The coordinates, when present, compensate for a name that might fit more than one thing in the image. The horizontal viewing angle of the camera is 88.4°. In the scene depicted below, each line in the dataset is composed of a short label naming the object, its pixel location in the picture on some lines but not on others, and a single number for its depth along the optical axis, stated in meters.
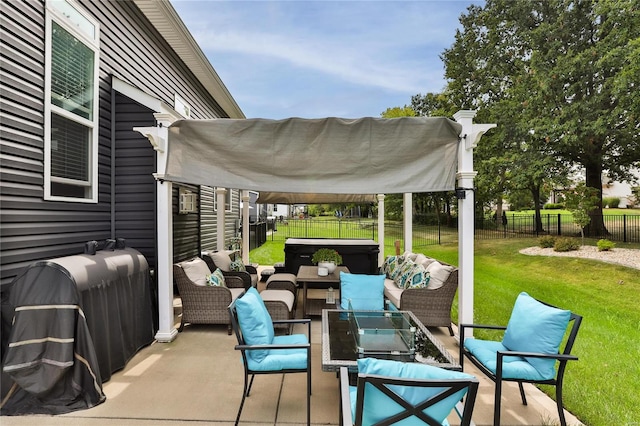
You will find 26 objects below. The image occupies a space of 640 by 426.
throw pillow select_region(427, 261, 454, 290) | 4.82
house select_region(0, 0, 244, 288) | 3.34
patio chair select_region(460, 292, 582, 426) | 2.55
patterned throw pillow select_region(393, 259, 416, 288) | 5.50
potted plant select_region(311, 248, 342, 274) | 6.54
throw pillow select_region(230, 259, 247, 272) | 6.54
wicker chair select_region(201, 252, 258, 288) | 6.04
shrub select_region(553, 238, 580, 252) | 11.35
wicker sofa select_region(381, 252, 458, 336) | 4.77
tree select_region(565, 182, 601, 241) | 11.75
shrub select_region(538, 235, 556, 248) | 12.25
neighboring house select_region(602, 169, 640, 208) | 16.26
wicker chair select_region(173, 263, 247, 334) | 4.88
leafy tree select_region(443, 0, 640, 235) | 11.56
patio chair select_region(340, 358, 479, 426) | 1.62
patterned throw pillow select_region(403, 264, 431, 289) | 4.86
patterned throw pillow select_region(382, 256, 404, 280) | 6.28
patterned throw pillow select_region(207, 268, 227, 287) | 4.95
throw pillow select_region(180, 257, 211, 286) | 4.95
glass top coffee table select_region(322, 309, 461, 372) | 2.57
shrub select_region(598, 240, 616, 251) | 10.51
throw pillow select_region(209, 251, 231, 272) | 6.31
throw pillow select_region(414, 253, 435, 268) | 5.65
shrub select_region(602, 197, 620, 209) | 28.88
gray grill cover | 2.79
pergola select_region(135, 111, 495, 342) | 4.09
